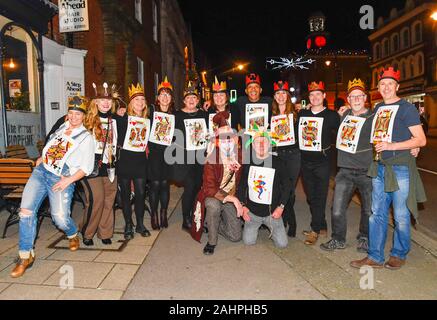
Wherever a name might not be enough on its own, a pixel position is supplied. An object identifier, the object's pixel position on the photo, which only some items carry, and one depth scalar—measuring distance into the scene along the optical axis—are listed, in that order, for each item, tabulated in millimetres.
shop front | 7809
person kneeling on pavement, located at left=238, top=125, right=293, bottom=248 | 5023
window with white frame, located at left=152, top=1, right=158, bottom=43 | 18892
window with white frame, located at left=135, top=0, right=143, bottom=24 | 15282
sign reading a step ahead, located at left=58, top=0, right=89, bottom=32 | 9477
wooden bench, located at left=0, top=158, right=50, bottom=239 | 5469
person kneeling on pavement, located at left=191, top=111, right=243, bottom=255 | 4996
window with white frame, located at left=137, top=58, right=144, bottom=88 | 15578
